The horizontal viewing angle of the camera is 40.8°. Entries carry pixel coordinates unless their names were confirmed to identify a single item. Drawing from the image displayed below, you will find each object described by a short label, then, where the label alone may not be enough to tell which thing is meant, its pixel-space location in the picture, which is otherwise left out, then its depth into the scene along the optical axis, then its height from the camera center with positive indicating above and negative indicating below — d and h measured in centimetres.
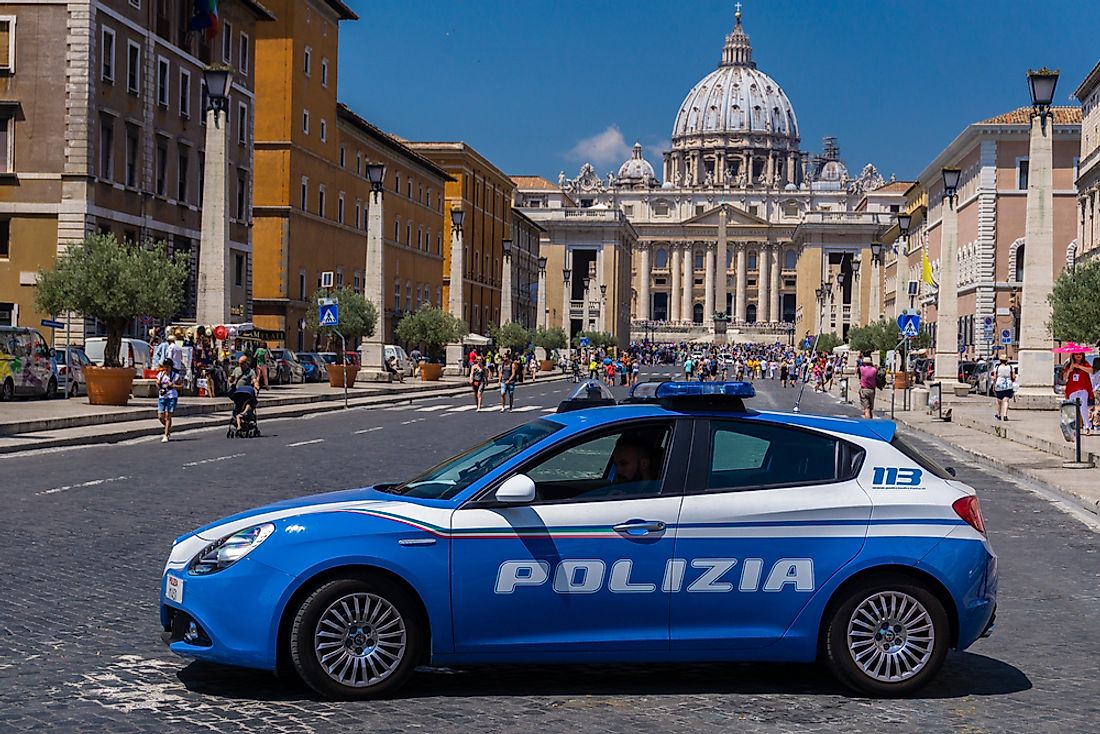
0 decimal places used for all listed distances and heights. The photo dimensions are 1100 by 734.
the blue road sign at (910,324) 4231 +126
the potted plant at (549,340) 9944 +139
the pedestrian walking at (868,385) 3638 -46
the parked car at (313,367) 5681 -53
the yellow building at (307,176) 6519 +852
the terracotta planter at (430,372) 6338 -68
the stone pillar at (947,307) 4825 +208
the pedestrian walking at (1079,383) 2568 -19
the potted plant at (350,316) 6169 +160
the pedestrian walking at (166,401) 2547 -89
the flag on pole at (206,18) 5078 +1151
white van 4116 -10
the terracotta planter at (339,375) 4891 -70
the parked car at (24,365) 3444 -45
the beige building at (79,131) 4334 +662
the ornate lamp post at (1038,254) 3725 +302
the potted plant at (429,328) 6869 +131
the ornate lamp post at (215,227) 3584 +303
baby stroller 2619 -106
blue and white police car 696 -97
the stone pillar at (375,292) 5353 +238
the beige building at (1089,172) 6394 +887
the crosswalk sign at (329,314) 4144 +111
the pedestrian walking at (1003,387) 3441 -40
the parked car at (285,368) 5166 -55
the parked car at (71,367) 3697 -51
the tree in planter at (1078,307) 4506 +199
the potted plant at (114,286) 3497 +148
